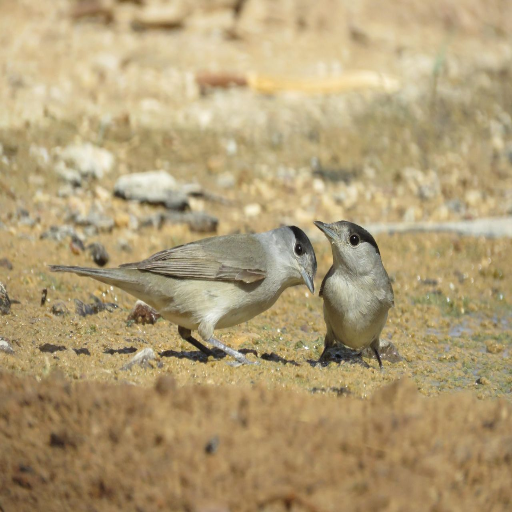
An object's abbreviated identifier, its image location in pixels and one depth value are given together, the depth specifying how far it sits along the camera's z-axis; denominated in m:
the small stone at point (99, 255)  14.37
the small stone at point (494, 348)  12.11
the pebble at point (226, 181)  19.34
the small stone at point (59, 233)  14.88
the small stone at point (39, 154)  17.94
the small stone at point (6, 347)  9.31
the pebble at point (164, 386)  6.75
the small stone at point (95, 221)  15.98
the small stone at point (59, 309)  11.70
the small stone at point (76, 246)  14.49
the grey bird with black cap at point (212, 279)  10.70
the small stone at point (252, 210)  18.22
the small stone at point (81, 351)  9.74
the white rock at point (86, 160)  18.05
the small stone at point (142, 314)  12.20
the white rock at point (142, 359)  9.18
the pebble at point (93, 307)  12.02
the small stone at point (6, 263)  13.05
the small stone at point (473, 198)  19.98
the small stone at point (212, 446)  6.02
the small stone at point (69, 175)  17.61
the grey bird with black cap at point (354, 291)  10.89
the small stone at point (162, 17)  23.44
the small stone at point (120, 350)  10.15
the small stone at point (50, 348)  9.73
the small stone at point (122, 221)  16.41
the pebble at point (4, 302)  11.18
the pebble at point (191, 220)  16.78
